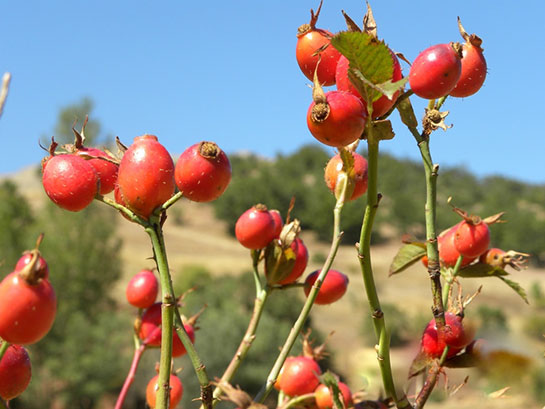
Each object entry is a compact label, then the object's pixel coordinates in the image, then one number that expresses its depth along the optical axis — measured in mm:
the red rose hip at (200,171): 292
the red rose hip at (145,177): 279
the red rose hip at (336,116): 270
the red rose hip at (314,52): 299
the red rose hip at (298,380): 339
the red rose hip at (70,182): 289
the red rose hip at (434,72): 275
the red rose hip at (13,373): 295
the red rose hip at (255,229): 333
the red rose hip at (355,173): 315
